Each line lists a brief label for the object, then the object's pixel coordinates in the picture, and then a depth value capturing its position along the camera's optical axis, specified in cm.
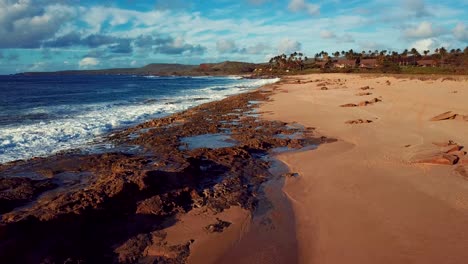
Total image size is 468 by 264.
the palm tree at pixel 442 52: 8529
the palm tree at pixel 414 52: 10942
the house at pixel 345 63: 11606
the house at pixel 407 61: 10271
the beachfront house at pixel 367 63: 10506
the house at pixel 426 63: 8858
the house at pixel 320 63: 12042
